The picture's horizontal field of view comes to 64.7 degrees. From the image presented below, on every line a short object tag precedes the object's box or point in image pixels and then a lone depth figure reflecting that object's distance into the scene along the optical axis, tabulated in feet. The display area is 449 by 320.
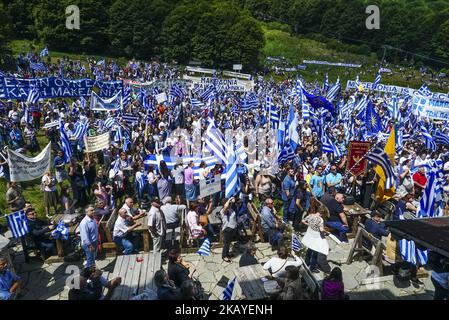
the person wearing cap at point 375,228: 28.07
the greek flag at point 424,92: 65.71
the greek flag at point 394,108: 63.89
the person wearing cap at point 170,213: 27.40
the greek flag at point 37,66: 93.19
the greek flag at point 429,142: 47.52
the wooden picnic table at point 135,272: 19.89
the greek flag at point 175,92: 70.97
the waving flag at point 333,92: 58.29
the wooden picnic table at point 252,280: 19.51
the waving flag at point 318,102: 45.34
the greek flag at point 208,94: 72.95
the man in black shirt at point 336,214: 28.96
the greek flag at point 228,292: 17.03
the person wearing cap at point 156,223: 25.88
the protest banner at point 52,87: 36.27
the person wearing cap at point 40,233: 25.59
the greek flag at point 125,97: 57.36
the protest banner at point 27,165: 26.37
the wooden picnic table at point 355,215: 30.32
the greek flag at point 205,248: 24.40
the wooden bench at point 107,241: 27.14
